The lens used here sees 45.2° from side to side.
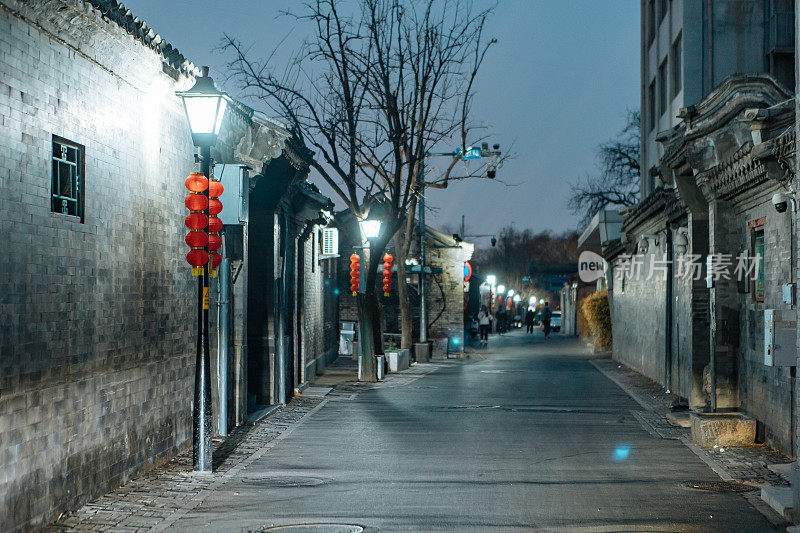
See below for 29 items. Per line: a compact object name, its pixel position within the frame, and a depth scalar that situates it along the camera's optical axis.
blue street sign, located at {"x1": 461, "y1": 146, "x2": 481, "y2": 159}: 32.69
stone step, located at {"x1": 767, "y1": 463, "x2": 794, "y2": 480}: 10.41
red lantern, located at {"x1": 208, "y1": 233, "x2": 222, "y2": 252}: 11.70
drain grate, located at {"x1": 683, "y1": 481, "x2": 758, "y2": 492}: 9.88
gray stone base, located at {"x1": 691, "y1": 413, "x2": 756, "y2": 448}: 12.71
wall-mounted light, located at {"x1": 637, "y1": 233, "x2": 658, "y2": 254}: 24.97
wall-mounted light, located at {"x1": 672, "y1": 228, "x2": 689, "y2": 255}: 18.50
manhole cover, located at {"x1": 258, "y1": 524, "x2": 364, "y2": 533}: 8.01
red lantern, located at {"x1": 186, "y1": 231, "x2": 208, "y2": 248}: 10.59
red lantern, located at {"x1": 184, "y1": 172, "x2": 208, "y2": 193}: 10.67
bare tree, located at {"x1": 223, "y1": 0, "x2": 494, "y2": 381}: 25.67
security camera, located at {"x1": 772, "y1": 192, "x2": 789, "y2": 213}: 11.38
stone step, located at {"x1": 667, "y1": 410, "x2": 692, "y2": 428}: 15.02
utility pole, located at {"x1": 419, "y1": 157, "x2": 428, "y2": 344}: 34.81
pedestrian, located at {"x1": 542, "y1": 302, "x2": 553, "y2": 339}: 54.53
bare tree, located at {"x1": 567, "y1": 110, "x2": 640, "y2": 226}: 51.68
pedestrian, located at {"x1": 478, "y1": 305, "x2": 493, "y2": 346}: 46.25
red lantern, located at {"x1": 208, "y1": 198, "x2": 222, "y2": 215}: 11.73
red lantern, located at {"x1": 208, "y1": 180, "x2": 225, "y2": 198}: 11.70
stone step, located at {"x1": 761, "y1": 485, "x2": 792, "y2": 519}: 8.55
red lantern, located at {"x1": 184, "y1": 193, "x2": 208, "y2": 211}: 10.67
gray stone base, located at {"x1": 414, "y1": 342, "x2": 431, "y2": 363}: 33.94
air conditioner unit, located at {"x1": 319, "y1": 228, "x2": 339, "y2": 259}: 27.03
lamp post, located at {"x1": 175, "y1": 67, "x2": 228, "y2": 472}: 10.62
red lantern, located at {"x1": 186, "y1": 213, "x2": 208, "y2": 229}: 10.68
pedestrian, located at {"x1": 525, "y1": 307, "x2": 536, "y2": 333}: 65.50
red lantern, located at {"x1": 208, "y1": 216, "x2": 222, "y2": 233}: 11.98
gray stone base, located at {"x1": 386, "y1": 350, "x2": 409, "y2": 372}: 28.95
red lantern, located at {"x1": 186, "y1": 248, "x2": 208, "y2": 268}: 10.52
